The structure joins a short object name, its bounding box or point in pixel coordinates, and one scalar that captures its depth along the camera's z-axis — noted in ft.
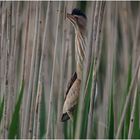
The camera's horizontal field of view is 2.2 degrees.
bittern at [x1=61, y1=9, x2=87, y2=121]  36.72
